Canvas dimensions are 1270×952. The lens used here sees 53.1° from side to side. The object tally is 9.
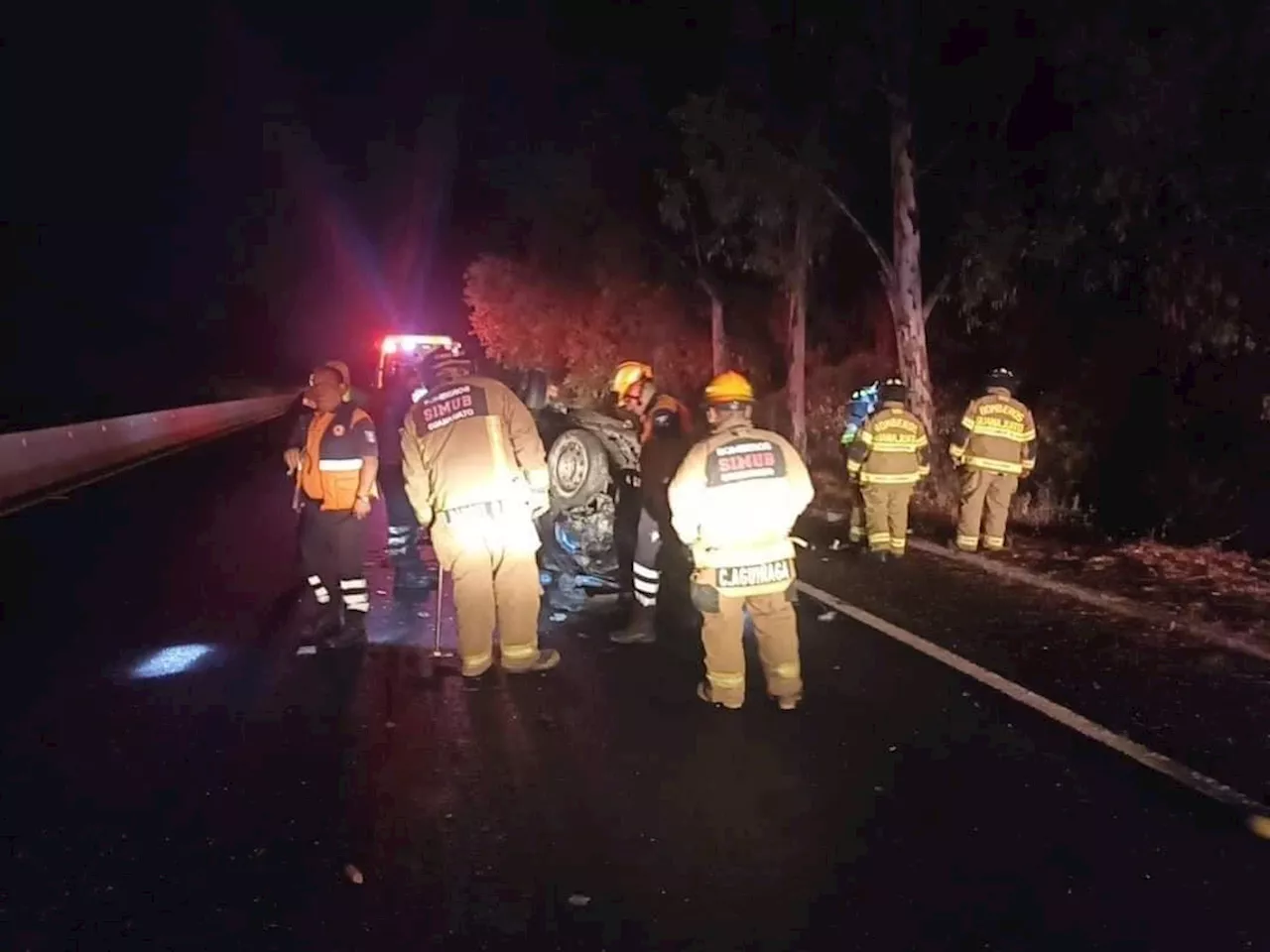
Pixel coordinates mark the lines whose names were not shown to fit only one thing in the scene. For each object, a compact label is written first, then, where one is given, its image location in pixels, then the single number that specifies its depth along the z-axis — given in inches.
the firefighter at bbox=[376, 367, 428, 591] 426.3
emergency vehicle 712.9
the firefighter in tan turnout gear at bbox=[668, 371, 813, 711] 247.3
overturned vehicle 376.5
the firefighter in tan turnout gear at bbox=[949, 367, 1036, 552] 423.2
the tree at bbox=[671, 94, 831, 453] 636.7
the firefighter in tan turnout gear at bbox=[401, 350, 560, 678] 281.1
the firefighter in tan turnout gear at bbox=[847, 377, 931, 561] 415.8
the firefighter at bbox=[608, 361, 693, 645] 313.4
